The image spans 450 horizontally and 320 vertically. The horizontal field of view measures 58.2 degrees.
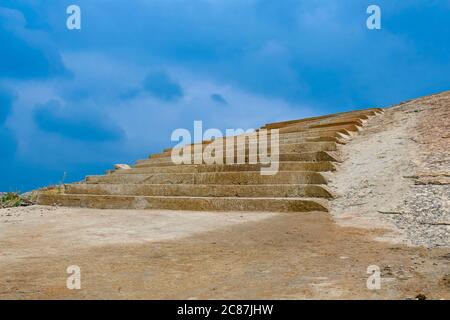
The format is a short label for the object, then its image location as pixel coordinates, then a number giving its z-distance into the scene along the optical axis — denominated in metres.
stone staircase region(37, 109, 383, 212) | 5.54
